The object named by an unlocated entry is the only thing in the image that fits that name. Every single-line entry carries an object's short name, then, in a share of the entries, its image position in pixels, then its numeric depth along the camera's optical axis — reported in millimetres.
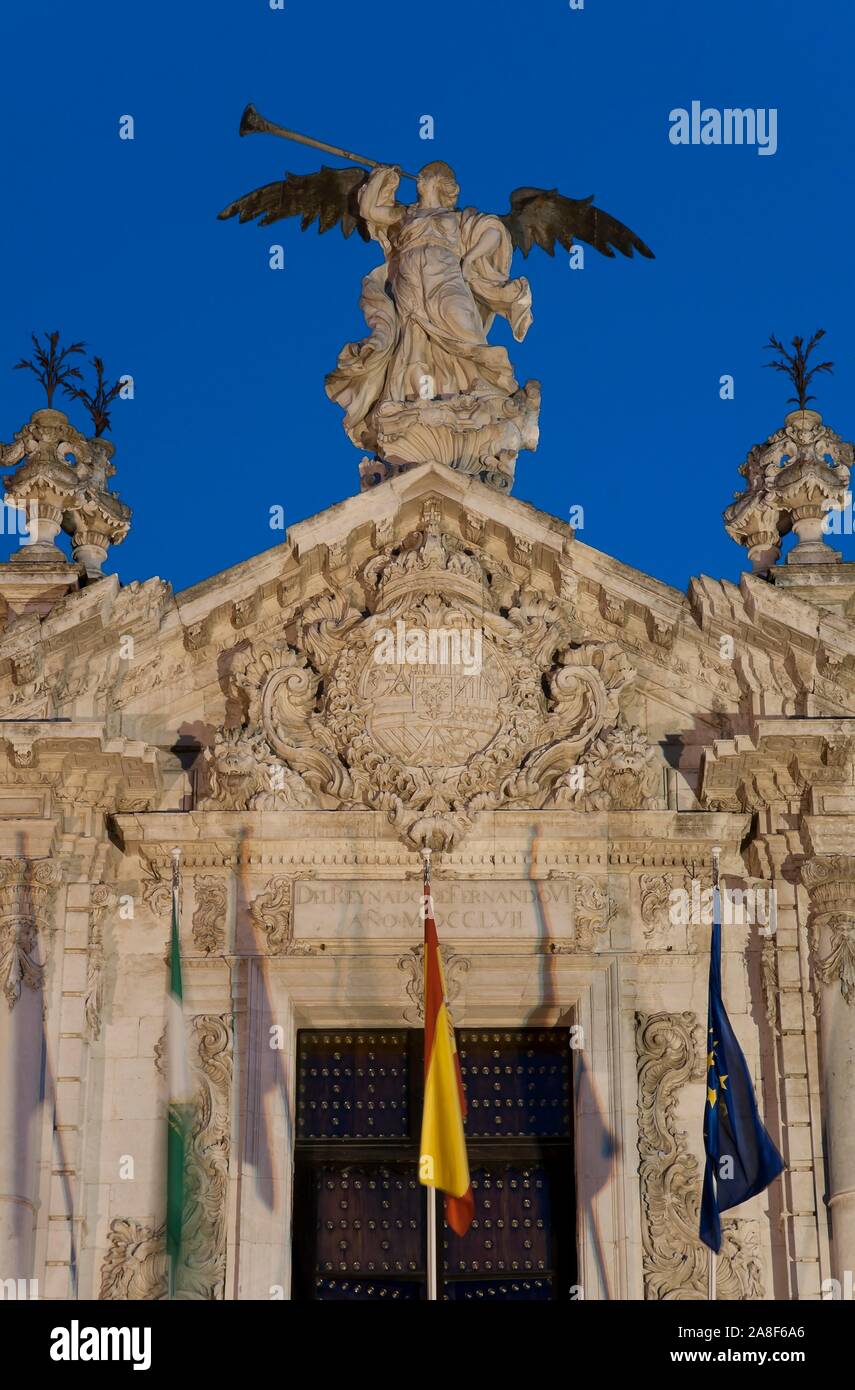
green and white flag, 17297
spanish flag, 16906
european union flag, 16984
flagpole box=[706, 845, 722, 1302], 17109
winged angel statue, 20328
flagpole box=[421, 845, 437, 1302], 17266
